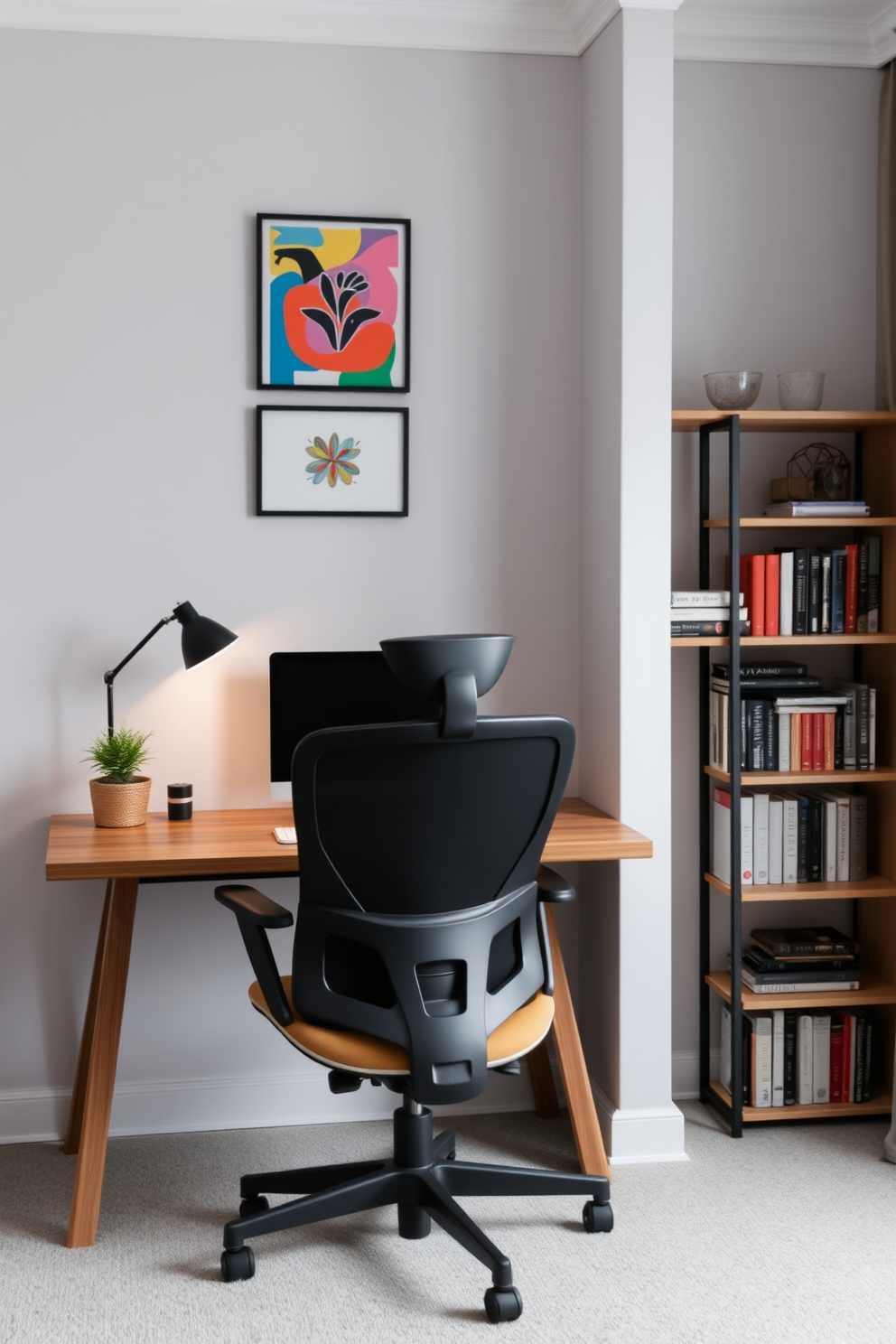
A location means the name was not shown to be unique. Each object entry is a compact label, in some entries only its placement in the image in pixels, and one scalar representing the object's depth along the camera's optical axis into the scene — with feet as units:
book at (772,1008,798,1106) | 9.82
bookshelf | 9.52
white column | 8.82
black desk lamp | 8.77
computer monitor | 9.16
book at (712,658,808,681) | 9.82
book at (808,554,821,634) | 9.73
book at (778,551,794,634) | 9.64
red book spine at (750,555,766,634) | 9.64
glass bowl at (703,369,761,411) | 9.50
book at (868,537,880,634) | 9.85
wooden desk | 7.84
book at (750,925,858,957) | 9.87
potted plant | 8.78
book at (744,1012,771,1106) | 9.73
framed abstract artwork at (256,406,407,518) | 9.54
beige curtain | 9.89
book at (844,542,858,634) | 9.76
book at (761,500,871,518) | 9.59
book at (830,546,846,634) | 9.76
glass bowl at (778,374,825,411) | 9.64
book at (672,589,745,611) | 9.46
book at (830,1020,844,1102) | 9.87
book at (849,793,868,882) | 9.98
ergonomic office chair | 6.44
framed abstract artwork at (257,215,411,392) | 9.46
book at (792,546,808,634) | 9.71
